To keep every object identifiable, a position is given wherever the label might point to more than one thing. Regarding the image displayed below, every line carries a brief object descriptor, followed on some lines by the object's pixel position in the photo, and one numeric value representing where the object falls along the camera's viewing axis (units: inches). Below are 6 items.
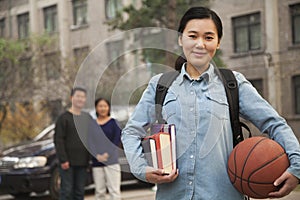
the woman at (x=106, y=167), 351.3
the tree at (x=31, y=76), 938.1
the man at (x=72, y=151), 356.2
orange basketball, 124.8
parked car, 487.5
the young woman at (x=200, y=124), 128.6
